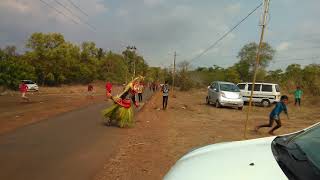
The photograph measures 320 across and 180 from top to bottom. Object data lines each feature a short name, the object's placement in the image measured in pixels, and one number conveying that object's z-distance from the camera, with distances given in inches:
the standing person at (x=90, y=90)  795.3
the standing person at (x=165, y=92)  480.5
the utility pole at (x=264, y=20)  224.5
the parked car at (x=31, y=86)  940.4
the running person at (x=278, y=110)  286.1
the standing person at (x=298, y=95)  645.5
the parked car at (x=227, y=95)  552.6
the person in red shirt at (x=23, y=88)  587.5
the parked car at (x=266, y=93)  630.8
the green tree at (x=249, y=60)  1526.1
